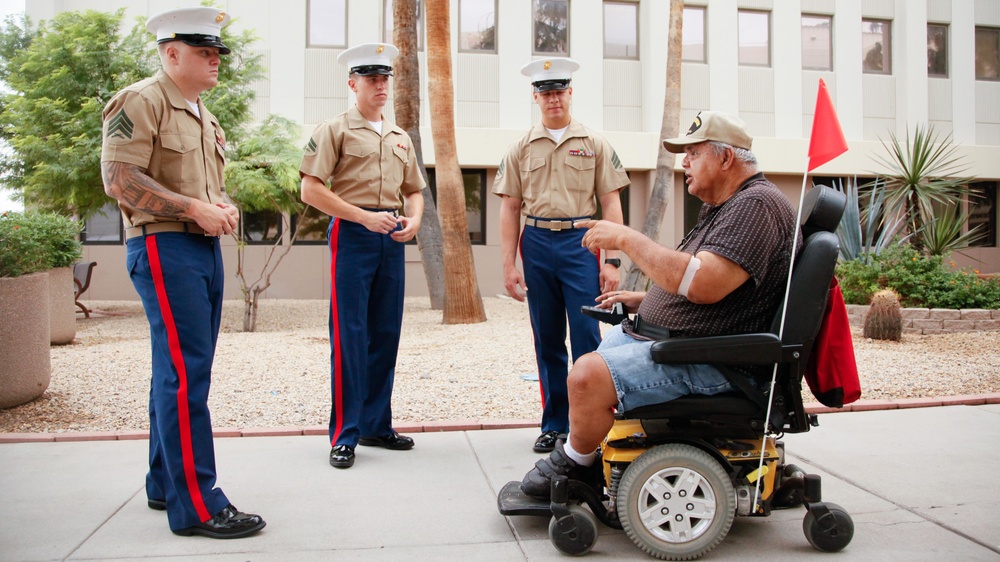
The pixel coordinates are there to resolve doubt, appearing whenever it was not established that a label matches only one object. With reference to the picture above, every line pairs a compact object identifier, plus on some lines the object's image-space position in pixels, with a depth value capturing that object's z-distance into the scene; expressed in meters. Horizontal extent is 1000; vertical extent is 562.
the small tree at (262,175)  10.86
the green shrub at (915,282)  10.00
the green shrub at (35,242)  5.73
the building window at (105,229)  16.59
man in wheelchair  2.96
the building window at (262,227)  16.84
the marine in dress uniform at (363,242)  4.39
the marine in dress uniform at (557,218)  4.54
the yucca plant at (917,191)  12.50
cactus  8.83
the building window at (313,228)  16.61
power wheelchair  2.96
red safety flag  3.06
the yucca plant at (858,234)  11.30
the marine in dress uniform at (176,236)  3.24
